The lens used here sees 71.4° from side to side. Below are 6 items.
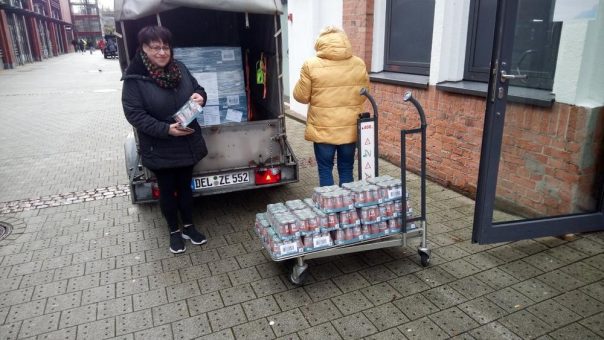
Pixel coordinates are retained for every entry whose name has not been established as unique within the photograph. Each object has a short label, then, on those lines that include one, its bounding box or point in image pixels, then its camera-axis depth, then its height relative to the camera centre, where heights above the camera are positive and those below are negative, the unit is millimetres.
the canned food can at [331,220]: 3238 -1282
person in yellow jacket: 3750 -401
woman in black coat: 3398 -468
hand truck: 3201 -1321
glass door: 3395 -670
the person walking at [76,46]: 64625 +662
